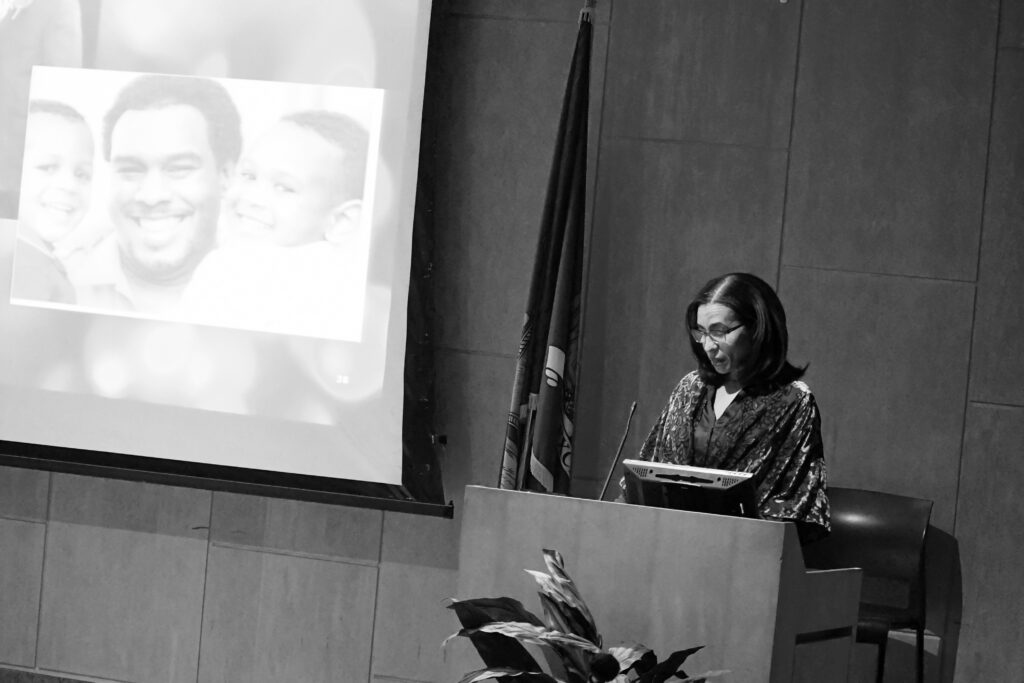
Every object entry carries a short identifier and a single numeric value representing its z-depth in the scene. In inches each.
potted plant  181.2
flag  304.5
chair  285.6
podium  185.2
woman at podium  230.1
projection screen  327.9
